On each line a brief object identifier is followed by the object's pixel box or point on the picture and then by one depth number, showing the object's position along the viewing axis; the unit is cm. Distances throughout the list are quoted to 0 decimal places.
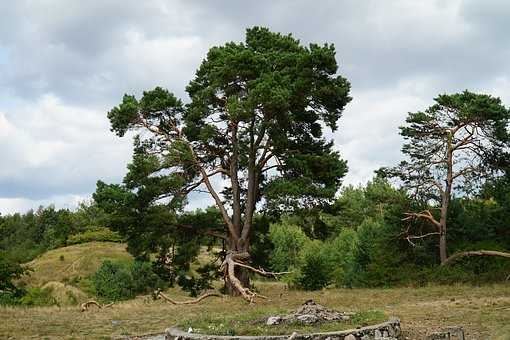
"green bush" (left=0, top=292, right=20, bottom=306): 2308
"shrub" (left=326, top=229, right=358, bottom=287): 3800
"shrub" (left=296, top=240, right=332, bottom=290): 2853
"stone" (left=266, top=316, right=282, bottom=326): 1088
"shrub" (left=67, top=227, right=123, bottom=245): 5866
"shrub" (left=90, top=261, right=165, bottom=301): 3169
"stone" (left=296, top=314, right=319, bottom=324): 1076
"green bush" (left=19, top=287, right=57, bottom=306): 2386
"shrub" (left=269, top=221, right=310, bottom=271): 5605
